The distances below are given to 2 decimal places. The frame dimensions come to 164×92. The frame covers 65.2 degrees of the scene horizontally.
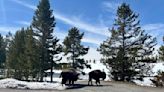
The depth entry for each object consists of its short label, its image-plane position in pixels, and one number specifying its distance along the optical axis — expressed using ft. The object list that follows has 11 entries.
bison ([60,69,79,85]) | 41.38
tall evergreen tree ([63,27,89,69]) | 79.56
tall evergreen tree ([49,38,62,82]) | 76.35
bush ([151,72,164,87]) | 51.76
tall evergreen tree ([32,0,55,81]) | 75.44
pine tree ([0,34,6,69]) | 119.13
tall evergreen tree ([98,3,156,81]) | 59.11
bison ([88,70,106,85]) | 42.13
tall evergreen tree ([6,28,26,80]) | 89.89
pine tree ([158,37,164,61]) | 53.07
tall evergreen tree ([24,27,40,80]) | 75.94
